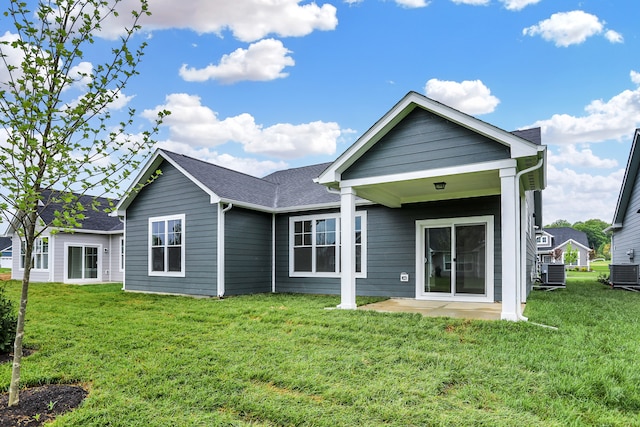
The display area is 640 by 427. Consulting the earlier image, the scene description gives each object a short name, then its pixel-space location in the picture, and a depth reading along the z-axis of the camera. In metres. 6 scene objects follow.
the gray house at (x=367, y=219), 6.86
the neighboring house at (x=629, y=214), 13.92
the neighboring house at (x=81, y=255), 16.30
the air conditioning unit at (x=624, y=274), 12.83
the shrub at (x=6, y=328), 4.88
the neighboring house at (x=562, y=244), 42.72
